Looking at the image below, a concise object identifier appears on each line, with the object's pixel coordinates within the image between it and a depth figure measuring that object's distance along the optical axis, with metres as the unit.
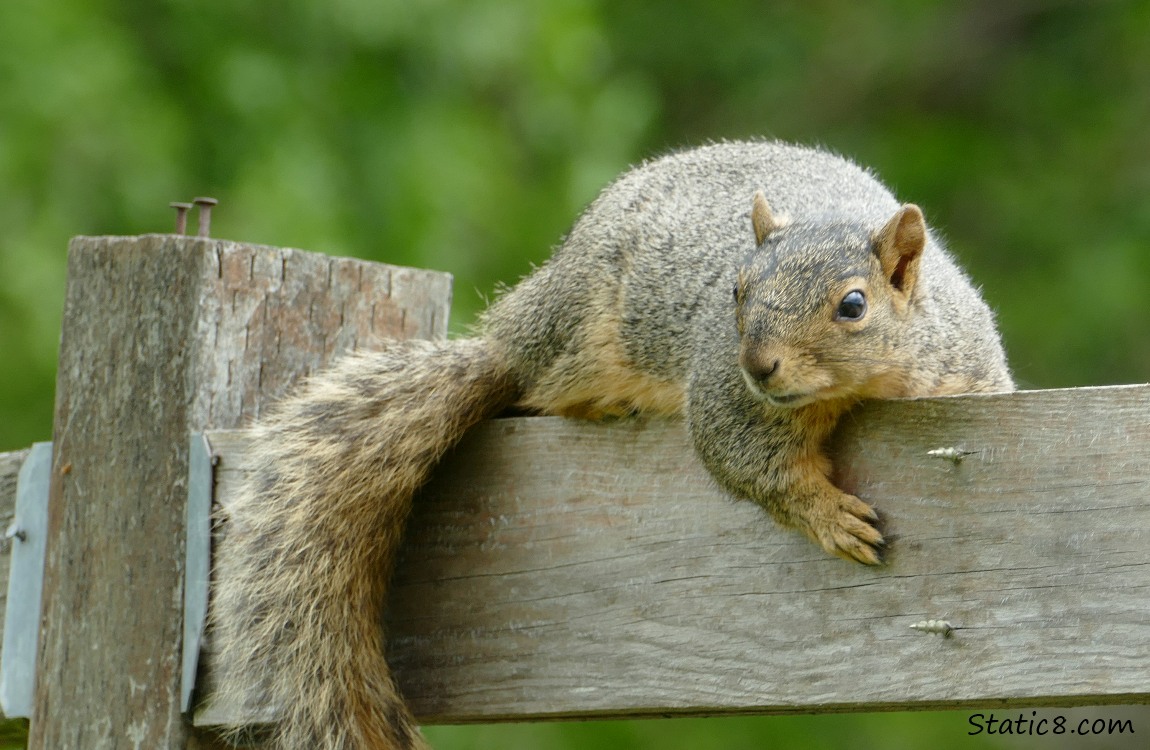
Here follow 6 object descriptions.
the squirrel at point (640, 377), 3.74
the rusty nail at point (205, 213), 4.62
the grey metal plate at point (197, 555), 4.17
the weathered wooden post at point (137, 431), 4.24
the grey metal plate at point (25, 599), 4.48
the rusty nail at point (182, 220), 4.71
